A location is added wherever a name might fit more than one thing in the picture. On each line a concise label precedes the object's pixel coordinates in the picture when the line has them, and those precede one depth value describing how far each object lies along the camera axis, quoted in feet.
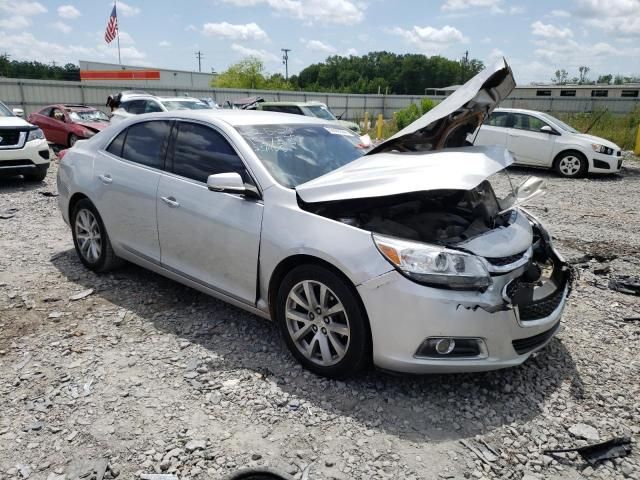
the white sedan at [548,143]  39.24
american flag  117.80
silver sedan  9.37
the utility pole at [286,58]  275.59
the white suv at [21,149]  30.01
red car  47.24
